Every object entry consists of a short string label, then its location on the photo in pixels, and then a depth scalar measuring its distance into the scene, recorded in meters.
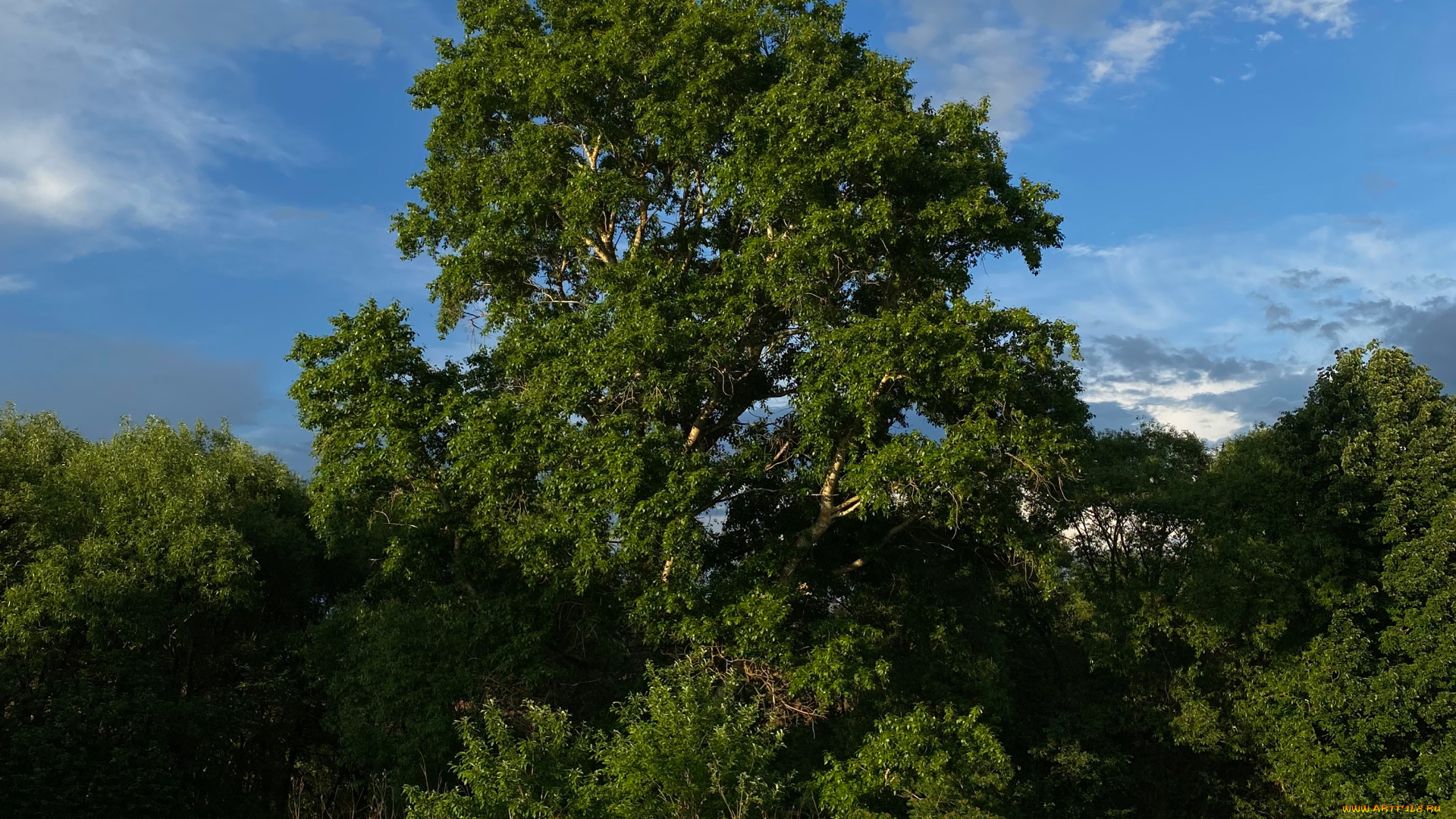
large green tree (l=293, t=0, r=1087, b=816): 14.34
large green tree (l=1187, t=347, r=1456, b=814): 20.84
